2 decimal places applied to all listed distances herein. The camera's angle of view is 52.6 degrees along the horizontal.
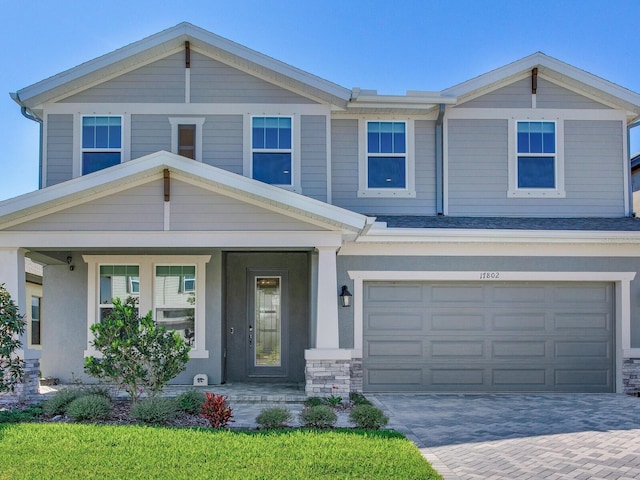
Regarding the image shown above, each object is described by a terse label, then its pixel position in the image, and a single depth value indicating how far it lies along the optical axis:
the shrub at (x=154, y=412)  8.19
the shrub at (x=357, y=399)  9.86
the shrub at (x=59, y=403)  8.66
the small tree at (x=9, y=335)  8.62
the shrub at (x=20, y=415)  8.33
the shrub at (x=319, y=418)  7.92
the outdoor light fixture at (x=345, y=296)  11.34
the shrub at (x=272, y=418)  7.91
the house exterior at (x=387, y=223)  11.68
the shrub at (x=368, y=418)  7.96
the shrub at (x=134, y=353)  8.66
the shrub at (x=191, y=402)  8.75
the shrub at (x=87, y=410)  8.29
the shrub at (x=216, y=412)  8.01
